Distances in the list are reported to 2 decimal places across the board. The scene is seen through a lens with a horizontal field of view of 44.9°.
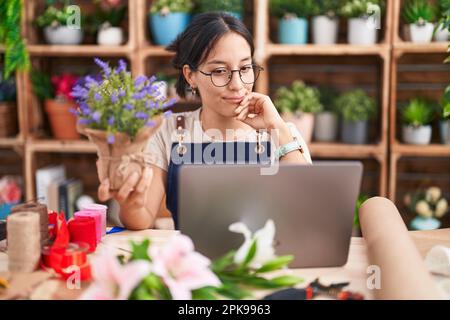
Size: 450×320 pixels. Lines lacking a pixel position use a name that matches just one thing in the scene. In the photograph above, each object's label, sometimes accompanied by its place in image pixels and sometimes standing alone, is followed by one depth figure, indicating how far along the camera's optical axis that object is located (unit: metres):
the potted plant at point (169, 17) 3.06
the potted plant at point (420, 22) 2.92
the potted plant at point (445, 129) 2.99
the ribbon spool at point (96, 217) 1.36
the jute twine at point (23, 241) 1.14
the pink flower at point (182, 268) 0.90
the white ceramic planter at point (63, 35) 3.21
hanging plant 3.02
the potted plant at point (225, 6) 3.08
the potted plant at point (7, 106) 3.25
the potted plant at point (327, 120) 3.09
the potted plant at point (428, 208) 3.03
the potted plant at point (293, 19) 3.01
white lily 1.02
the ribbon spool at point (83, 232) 1.30
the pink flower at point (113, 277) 0.87
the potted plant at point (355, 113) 3.01
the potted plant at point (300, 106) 3.02
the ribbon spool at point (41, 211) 1.21
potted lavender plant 1.07
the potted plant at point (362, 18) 2.97
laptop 1.04
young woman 1.74
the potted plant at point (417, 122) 2.97
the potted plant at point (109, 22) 3.19
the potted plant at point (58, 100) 3.21
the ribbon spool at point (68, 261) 1.13
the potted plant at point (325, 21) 3.00
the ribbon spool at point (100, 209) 1.42
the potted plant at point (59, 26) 3.19
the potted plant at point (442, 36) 2.95
